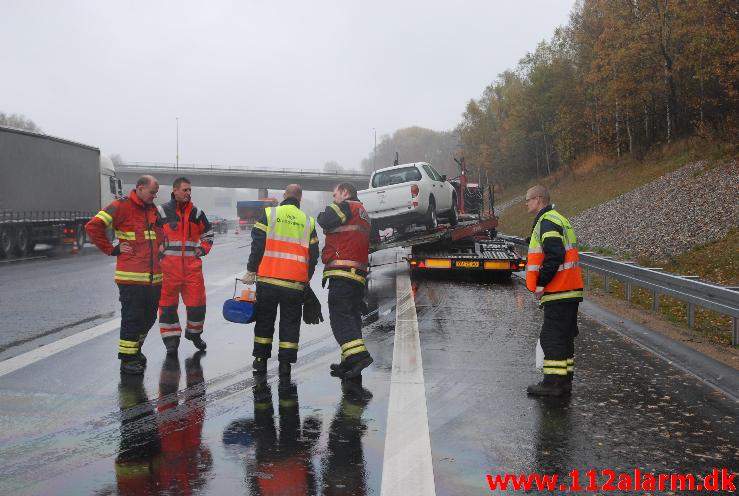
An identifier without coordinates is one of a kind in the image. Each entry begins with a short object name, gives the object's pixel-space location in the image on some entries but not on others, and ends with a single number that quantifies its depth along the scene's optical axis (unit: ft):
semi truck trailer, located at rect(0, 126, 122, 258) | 73.51
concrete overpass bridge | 254.88
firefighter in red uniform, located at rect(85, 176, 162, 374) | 21.53
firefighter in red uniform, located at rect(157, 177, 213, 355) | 23.95
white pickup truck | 52.21
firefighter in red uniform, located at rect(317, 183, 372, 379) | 21.38
